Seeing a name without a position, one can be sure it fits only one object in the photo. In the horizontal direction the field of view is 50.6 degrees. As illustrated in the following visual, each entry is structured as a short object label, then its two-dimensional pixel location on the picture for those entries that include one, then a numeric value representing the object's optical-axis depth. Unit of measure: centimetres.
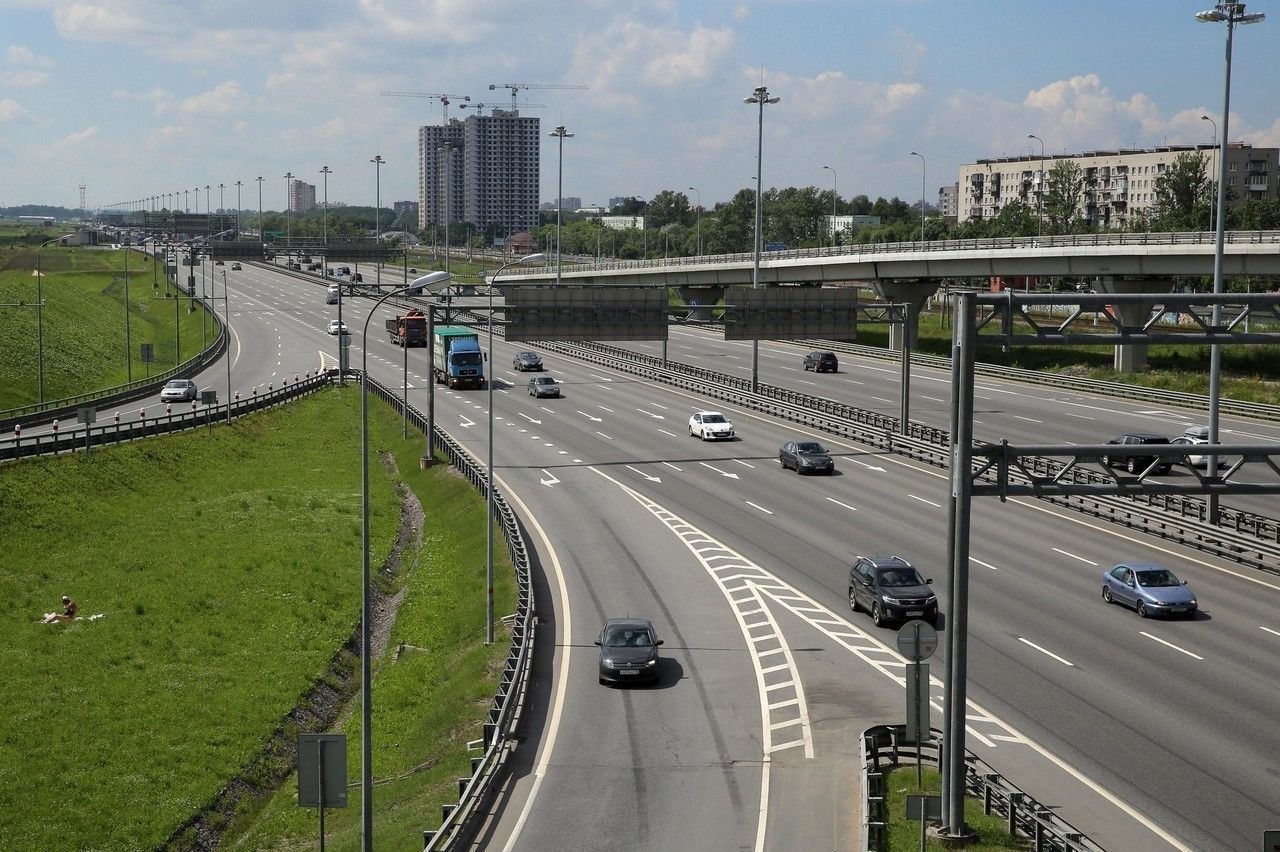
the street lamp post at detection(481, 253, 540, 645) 3644
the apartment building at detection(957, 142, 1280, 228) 18250
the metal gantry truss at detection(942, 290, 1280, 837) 2169
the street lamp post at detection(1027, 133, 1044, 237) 14458
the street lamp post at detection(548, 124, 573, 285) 11688
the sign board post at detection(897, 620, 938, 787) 2172
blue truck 8994
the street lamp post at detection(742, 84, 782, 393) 7888
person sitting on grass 4034
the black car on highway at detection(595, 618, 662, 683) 3069
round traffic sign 2220
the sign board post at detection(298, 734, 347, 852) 1948
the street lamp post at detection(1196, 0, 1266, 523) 4259
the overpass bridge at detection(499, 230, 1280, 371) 7294
